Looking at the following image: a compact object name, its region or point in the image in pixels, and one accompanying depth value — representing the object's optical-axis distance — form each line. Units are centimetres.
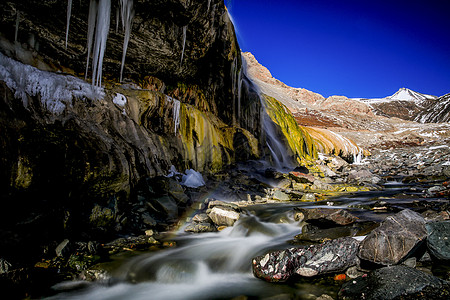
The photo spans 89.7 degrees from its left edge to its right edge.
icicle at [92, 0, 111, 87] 542
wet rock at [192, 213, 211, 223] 563
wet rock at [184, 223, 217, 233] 523
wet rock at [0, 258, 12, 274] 283
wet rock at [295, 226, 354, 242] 381
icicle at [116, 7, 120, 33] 565
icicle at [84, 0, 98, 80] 533
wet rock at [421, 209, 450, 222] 366
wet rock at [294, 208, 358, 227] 428
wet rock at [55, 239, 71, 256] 358
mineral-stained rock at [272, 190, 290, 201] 848
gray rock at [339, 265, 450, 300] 200
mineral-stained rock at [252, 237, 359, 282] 279
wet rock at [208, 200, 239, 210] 623
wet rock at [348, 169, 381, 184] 1247
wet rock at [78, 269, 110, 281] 318
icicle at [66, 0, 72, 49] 489
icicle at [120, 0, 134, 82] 559
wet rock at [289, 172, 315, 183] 1142
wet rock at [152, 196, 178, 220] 573
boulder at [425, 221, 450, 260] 267
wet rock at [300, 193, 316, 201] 808
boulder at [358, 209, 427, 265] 262
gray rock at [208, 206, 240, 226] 557
